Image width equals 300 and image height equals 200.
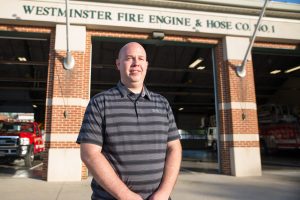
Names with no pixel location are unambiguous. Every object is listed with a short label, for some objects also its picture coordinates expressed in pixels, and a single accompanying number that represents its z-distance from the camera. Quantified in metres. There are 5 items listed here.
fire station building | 9.63
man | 2.21
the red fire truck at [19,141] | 12.29
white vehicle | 29.75
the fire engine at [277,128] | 19.25
